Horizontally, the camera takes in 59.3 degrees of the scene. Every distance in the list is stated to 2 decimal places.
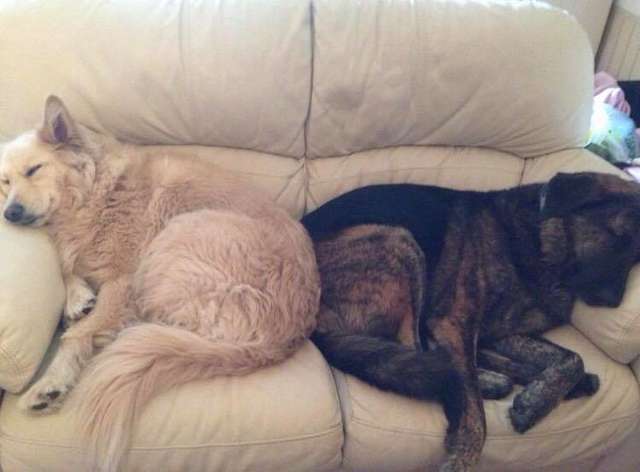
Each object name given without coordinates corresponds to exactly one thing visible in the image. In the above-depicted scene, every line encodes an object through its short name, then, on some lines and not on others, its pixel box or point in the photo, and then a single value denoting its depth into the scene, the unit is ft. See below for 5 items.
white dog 4.70
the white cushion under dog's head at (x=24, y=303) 4.49
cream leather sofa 4.93
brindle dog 5.56
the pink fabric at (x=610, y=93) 9.13
